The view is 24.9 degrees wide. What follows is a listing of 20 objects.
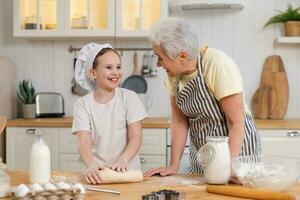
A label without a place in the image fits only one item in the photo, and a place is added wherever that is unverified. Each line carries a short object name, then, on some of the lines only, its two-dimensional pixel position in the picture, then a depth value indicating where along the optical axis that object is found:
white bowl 2.83
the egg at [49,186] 2.60
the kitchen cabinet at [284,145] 4.99
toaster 5.66
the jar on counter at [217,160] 2.96
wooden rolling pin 2.70
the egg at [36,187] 2.59
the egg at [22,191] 2.58
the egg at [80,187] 2.64
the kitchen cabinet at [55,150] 5.17
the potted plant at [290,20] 5.46
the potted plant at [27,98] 5.62
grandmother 3.14
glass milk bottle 2.84
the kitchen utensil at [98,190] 2.86
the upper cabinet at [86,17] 5.36
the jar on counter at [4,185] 2.80
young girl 3.66
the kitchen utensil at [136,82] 5.77
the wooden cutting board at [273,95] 5.52
